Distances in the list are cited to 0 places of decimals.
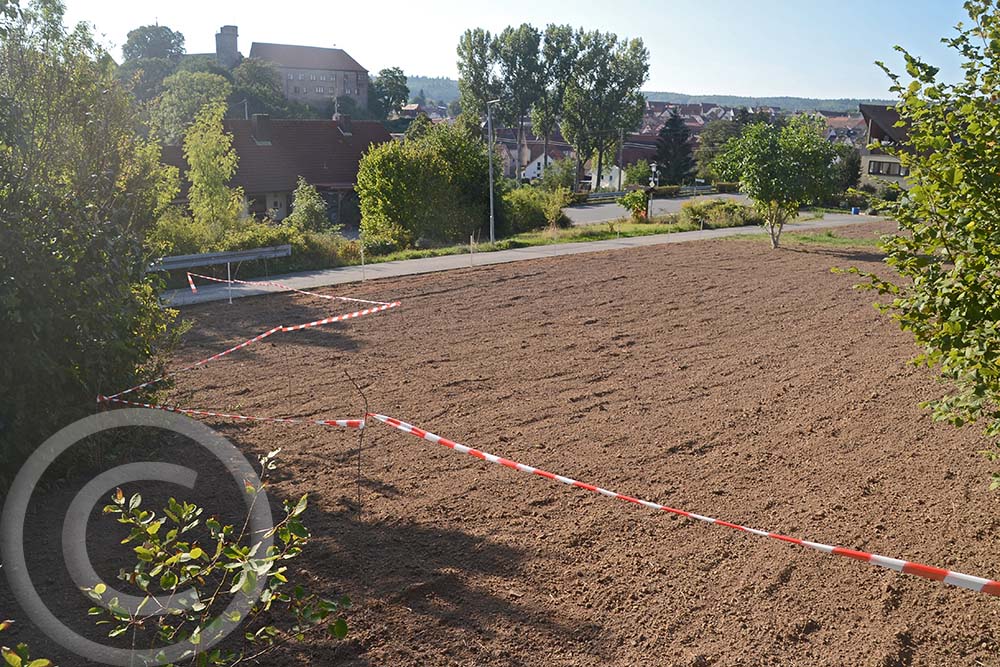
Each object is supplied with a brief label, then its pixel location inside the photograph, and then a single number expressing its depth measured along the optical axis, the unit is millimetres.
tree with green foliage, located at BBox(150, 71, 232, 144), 61416
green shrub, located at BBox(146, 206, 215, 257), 20609
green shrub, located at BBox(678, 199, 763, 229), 34531
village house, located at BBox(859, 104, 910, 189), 57719
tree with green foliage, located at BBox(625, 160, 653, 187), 70125
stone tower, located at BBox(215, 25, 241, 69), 115812
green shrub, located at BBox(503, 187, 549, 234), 36531
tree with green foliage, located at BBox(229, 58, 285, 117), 83000
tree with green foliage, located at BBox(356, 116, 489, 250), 30062
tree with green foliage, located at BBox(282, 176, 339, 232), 31603
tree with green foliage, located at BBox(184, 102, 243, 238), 25156
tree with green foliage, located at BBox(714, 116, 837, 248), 24297
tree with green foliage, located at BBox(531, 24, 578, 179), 73000
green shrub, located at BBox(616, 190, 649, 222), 38844
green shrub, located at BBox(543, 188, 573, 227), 37175
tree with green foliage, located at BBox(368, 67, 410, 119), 107812
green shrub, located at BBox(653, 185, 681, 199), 62500
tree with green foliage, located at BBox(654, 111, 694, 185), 74562
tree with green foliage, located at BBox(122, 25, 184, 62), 114750
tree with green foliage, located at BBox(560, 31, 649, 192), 72562
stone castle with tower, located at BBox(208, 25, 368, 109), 122625
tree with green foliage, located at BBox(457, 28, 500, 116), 73750
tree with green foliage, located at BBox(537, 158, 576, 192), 59844
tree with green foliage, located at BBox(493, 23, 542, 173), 73250
